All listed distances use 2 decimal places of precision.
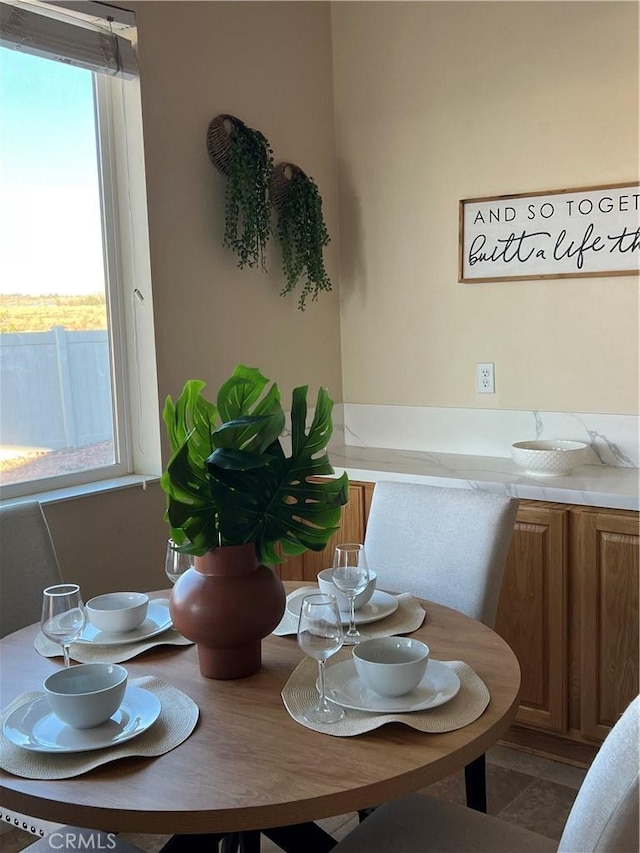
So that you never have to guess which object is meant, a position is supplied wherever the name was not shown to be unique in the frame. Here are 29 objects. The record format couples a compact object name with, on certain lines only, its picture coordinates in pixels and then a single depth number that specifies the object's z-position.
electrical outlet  3.12
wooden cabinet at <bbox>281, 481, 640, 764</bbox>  2.46
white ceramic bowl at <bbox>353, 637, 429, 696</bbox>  1.36
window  2.51
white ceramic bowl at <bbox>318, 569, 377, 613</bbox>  1.74
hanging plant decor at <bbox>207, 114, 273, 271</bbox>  2.90
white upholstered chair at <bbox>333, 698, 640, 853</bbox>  1.02
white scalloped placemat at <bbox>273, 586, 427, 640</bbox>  1.71
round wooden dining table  1.12
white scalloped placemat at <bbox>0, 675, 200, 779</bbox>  1.21
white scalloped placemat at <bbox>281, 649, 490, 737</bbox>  1.31
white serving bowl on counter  2.68
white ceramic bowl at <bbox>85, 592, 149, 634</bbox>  1.71
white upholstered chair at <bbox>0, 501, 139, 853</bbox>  2.05
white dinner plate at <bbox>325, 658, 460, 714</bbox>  1.36
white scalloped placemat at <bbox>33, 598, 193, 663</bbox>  1.62
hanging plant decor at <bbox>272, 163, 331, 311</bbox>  3.17
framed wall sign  2.77
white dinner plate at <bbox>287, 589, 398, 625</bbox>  1.76
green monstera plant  1.47
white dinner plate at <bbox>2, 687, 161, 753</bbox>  1.26
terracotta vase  1.50
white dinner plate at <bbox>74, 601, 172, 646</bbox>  1.68
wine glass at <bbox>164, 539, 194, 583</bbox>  1.77
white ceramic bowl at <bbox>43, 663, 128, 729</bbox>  1.27
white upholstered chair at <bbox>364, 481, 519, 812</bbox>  2.04
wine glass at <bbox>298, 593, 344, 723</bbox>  1.33
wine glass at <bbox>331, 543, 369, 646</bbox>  1.67
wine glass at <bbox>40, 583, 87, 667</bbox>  1.43
